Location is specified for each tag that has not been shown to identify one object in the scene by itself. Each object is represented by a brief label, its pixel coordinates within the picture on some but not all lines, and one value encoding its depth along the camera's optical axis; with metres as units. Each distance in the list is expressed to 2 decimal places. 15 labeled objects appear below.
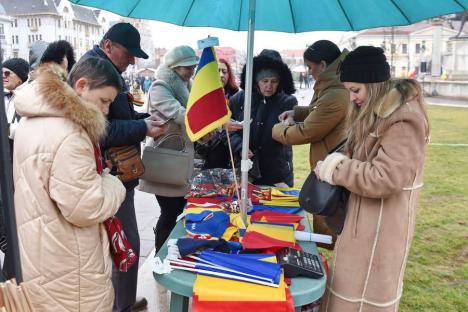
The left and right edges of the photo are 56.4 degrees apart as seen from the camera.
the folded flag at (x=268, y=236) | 1.99
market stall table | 1.68
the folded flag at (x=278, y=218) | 2.38
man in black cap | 2.57
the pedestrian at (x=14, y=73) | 4.14
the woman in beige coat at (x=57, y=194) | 1.73
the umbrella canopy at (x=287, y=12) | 2.75
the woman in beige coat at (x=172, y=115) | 3.19
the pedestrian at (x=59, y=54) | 3.32
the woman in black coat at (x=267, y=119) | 3.49
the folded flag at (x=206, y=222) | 2.13
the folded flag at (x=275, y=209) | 2.63
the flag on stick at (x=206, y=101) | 2.23
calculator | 1.80
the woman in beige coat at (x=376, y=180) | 1.86
